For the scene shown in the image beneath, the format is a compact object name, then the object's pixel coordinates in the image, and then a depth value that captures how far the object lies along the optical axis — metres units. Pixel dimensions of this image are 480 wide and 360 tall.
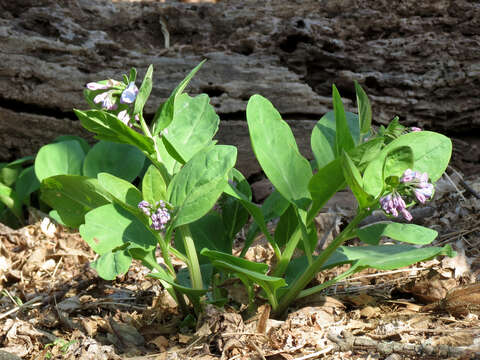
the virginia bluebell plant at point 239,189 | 1.38
